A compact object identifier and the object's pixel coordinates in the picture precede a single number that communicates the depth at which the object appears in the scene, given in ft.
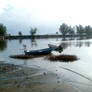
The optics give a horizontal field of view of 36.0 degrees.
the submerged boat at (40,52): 66.51
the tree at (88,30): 403.99
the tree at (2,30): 272.68
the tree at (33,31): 382.22
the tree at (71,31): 403.34
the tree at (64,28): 406.62
